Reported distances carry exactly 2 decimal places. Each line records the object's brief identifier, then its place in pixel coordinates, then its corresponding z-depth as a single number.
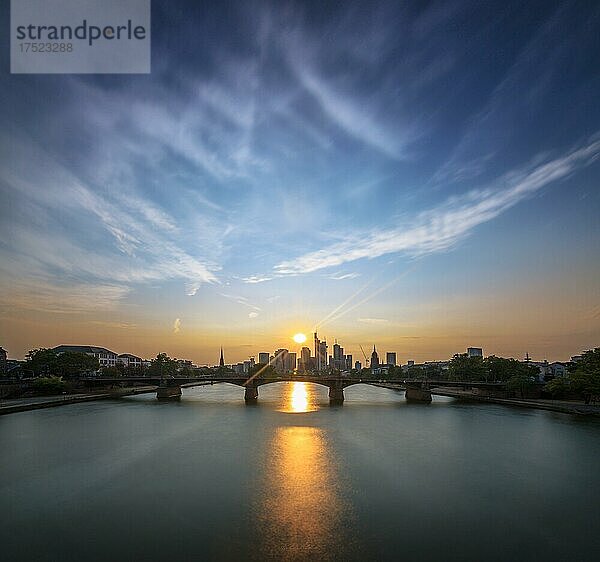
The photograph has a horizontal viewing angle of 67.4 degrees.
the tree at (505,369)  85.56
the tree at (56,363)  85.12
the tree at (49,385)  70.88
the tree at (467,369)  94.19
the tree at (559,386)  59.19
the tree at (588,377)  53.69
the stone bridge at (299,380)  79.38
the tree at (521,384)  70.62
